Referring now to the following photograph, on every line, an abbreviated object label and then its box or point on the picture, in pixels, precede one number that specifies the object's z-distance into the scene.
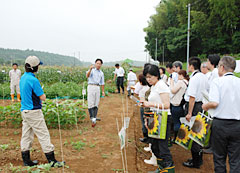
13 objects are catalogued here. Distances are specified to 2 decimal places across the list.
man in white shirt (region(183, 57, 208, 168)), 3.21
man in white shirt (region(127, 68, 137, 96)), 9.92
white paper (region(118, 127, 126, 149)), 2.61
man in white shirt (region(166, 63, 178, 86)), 4.68
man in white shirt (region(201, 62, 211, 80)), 3.85
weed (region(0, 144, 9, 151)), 3.72
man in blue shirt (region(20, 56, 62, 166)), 3.01
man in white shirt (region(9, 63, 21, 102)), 8.69
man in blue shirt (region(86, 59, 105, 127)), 5.38
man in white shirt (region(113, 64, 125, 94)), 10.80
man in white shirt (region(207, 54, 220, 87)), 3.49
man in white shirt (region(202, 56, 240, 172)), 2.21
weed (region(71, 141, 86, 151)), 4.00
